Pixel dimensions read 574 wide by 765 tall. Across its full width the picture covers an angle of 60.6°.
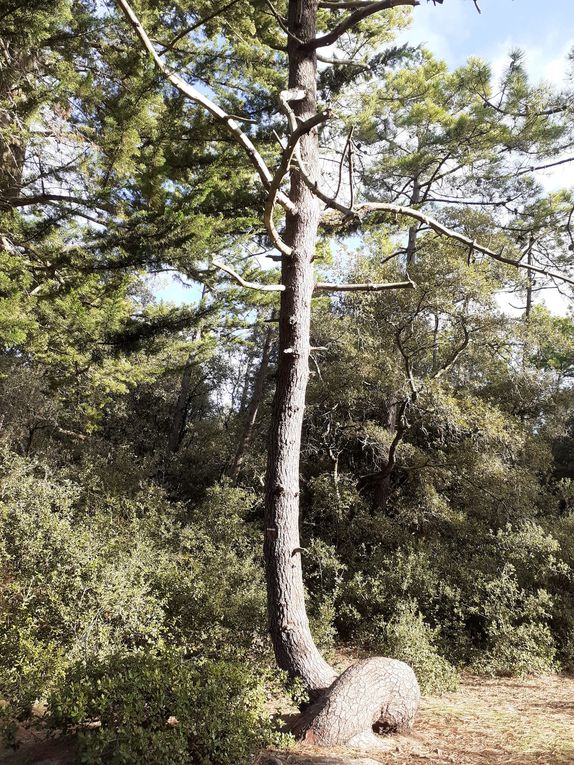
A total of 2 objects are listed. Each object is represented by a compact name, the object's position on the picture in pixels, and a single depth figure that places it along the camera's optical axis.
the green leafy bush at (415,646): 5.61
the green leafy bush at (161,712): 2.45
